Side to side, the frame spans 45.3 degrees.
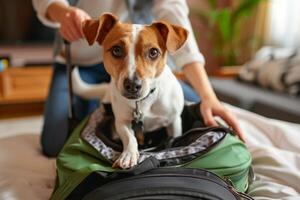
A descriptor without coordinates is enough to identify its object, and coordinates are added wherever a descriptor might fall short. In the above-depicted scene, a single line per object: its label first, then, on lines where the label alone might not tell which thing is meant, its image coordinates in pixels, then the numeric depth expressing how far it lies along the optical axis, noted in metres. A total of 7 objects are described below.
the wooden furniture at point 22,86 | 2.73
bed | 0.85
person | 0.99
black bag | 0.63
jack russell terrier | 0.78
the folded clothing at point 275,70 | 2.00
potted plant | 2.77
